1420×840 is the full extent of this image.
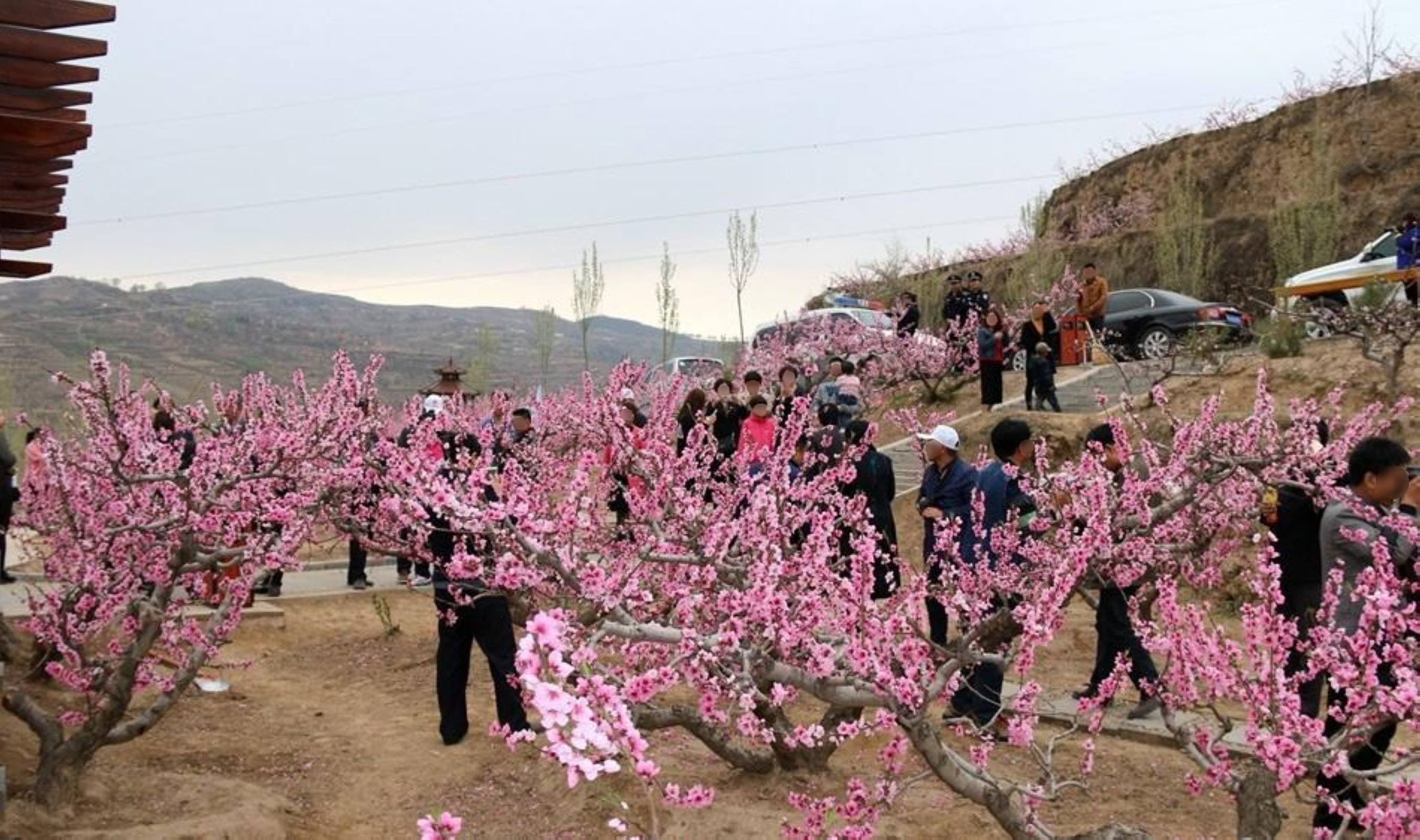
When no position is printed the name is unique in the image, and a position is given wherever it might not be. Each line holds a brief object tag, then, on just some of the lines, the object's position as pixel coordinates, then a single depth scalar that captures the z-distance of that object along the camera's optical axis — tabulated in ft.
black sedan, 57.93
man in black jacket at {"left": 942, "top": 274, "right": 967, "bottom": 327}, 65.41
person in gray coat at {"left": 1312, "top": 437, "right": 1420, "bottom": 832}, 13.78
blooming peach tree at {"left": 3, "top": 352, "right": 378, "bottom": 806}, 18.25
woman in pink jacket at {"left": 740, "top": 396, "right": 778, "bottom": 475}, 29.58
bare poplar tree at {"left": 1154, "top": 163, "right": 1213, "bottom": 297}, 79.25
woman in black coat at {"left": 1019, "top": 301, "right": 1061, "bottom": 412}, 45.39
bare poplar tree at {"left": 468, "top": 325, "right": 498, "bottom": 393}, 106.22
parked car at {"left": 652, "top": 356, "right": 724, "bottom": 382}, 77.30
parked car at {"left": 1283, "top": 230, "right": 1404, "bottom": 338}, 54.03
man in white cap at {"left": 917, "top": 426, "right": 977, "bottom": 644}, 21.86
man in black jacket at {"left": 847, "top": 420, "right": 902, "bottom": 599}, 26.23
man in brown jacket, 50.62
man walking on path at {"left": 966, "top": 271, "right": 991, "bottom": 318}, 58.70
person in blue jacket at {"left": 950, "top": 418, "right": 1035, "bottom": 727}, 20.22
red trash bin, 66.13
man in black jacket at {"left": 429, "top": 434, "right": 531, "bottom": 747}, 21.39
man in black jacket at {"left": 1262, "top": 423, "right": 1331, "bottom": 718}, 17.38
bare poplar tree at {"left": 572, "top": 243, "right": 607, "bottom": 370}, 104.83
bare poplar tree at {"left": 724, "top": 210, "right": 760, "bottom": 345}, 102.94
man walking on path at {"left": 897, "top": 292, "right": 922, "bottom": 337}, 69.67
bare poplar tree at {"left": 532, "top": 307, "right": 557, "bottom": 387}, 112.57
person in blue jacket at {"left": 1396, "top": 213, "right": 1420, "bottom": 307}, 48.78
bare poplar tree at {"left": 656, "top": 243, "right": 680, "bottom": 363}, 103.76
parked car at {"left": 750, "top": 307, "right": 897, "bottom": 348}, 76.07
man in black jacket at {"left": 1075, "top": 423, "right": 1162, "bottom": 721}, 20.56
